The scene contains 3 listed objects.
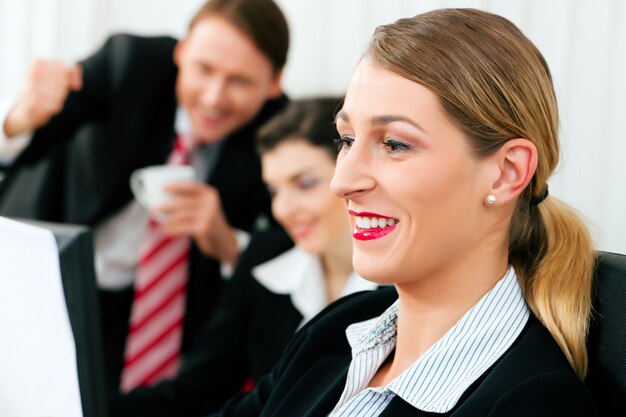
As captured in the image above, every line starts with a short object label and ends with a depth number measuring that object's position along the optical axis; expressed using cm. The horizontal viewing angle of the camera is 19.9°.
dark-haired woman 257
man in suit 284
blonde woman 194
